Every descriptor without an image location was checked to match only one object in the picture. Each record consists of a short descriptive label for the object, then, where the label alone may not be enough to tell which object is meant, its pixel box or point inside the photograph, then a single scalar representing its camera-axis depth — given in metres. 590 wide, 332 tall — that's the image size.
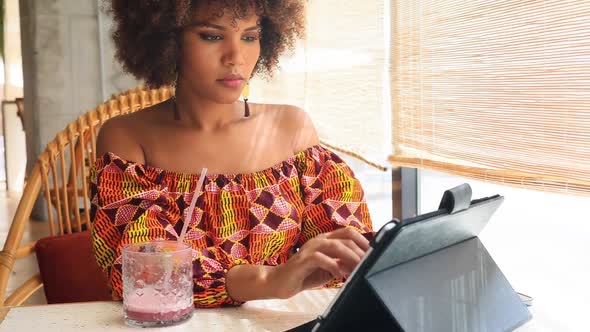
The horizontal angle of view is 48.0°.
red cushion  1.28
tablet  0.52
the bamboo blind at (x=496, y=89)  0.98
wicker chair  1.21
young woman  0.91
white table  0.69
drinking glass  0.68
